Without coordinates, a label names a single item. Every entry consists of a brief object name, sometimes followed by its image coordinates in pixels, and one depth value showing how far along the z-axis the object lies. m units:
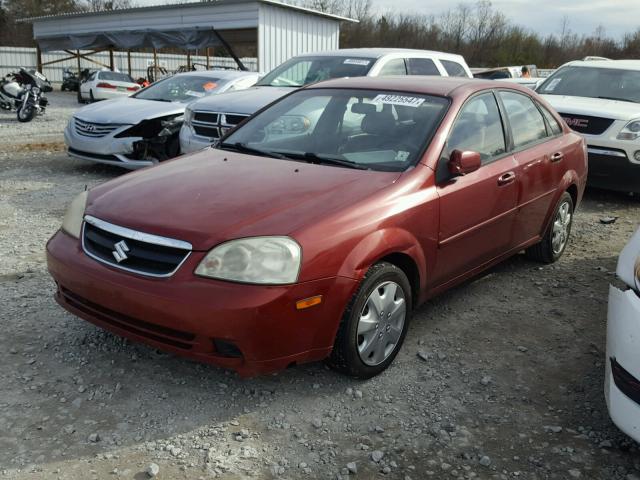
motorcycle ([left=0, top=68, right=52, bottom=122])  15.27
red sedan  2.78
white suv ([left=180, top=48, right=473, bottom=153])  7.40
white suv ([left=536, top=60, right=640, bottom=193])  7.42
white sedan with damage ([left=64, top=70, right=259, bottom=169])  7.98
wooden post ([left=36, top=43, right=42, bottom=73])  31.40
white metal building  20.98
